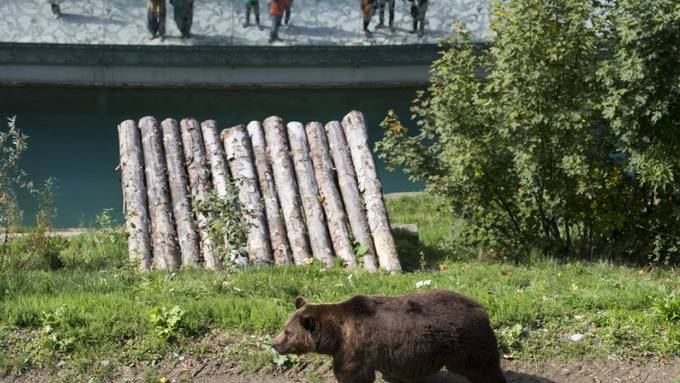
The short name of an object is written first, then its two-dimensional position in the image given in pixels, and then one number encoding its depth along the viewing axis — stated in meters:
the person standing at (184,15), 26.17
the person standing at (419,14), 27.12
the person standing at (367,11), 26.88
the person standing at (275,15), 26.27
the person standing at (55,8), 27.94
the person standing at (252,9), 27.32
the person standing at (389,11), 27.41
